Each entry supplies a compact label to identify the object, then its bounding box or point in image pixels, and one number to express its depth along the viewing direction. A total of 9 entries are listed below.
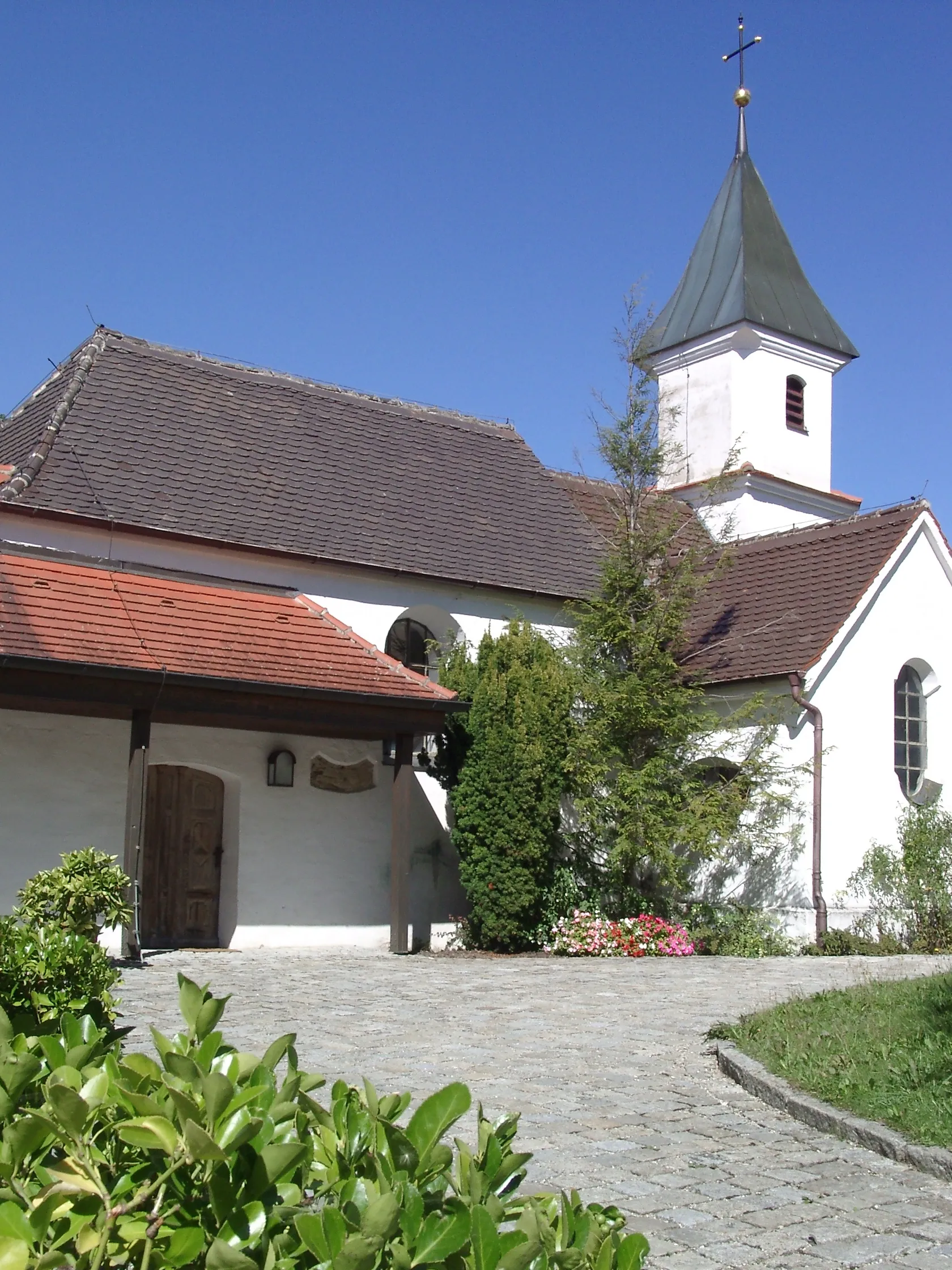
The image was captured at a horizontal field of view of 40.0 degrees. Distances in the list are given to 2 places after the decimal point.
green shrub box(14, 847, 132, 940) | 10.32
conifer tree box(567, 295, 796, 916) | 17.02
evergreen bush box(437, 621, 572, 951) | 15.84
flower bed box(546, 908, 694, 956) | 15.84
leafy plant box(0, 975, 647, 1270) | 2.25
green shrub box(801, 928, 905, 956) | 17.31
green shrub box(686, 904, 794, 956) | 17.08
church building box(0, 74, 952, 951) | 14.40
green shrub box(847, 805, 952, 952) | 18.02
